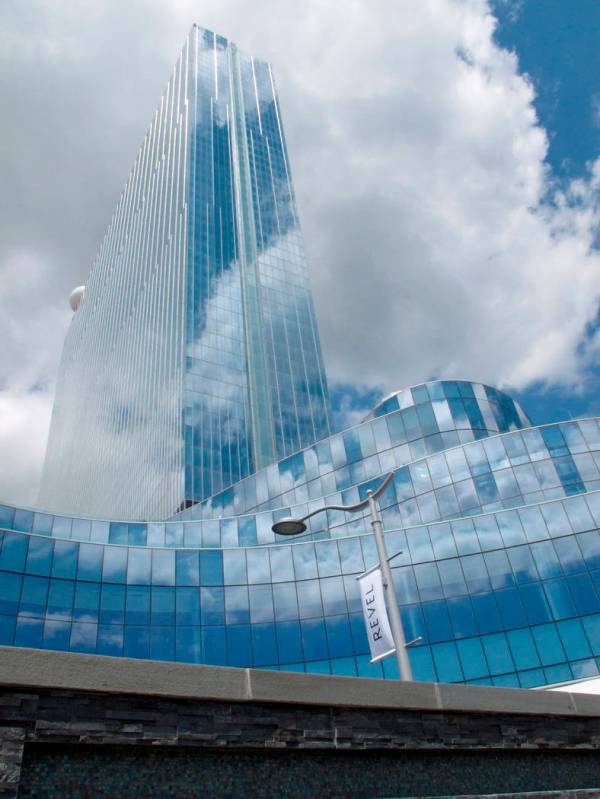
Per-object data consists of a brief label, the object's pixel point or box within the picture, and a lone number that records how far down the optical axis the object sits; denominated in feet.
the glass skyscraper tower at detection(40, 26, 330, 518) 372.79
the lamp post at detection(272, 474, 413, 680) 46.21
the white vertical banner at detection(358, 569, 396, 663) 48.78
